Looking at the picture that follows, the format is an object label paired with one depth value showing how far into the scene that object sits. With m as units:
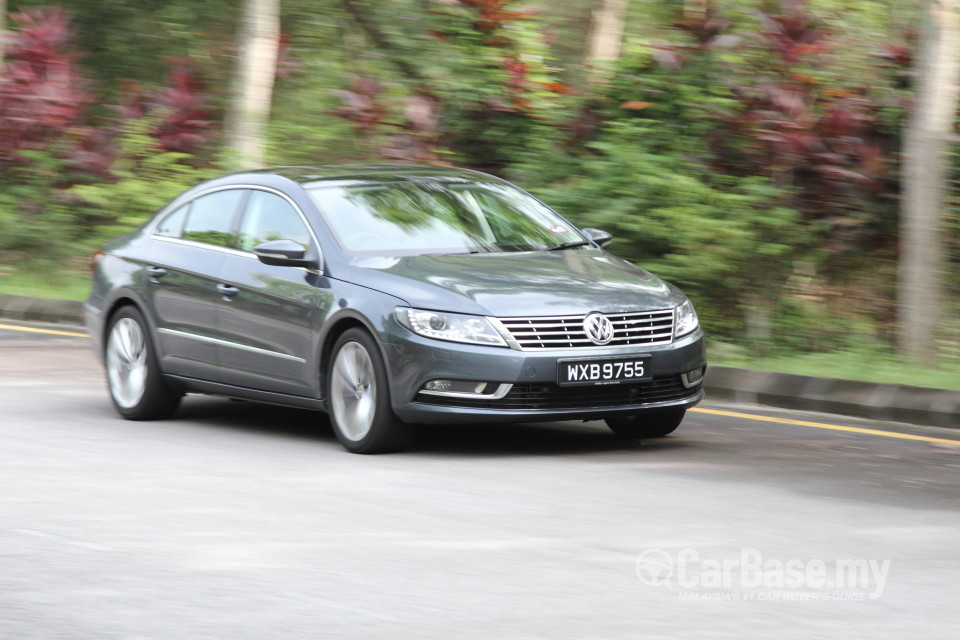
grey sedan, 16.92
